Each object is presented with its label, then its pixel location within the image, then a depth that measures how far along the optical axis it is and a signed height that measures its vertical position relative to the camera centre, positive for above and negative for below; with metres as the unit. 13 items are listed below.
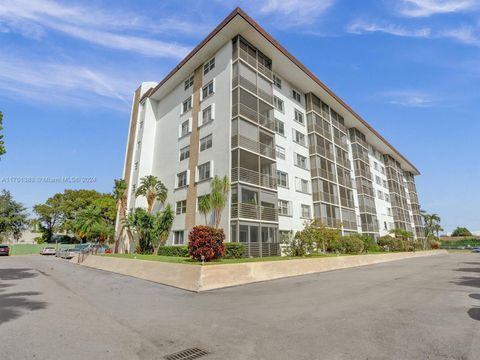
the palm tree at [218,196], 21.44 +3.84
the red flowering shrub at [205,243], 15.44 +0.12
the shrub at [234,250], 18.72 -0.37
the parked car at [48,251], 47.38 -0.77
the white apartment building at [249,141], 23.20 +11.20
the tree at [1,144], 14.28 +5.41
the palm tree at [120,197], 32.97 +5.99
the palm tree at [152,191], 28.98 +5.85
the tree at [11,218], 60.53 +6.47
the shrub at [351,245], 28.14 -0.11
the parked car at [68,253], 38.13 -0.94
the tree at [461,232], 129.00 +5.33
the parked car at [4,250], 44.66 -0.50
